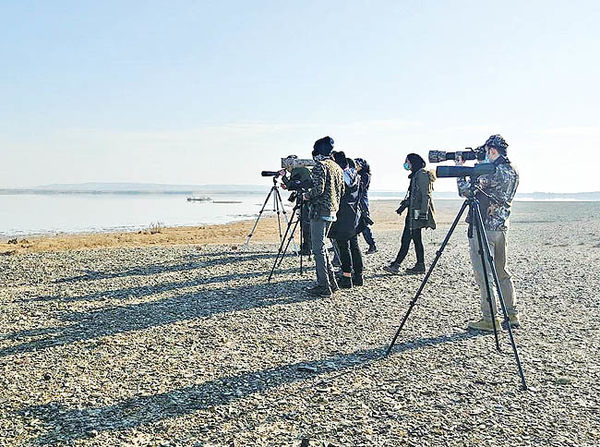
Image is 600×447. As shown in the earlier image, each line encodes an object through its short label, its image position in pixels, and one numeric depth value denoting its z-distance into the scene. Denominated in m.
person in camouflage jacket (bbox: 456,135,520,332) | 6.34
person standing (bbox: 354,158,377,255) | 11.70
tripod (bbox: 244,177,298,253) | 12.64
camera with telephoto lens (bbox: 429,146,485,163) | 6.29
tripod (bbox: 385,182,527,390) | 5.84
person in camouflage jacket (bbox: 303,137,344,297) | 8.23
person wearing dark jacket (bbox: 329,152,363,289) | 9.05
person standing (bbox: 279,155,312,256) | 8.77
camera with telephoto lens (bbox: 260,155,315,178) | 8.97
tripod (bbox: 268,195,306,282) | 10.03
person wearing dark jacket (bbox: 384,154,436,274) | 10.23
